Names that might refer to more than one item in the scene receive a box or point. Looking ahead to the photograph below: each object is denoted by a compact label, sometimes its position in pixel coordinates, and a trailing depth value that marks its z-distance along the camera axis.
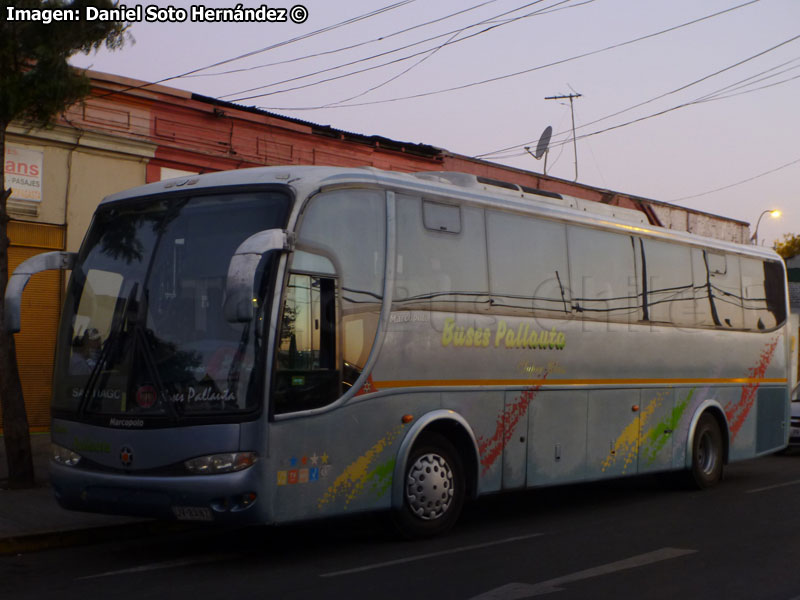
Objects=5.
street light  43.22
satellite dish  29.20
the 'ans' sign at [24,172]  15.98
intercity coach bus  8.20
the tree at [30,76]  11.68
